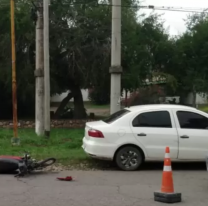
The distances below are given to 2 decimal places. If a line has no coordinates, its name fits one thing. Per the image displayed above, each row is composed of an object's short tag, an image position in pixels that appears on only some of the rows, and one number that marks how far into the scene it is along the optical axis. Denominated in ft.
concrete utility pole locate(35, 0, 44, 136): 56.08
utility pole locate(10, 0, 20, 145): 47.65
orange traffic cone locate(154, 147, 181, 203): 24.75
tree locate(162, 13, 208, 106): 91.61
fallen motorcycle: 32.17
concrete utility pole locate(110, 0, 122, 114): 46.03
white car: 34.63
